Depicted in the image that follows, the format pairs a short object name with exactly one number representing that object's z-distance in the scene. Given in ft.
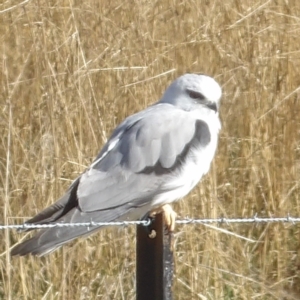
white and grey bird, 16.63
